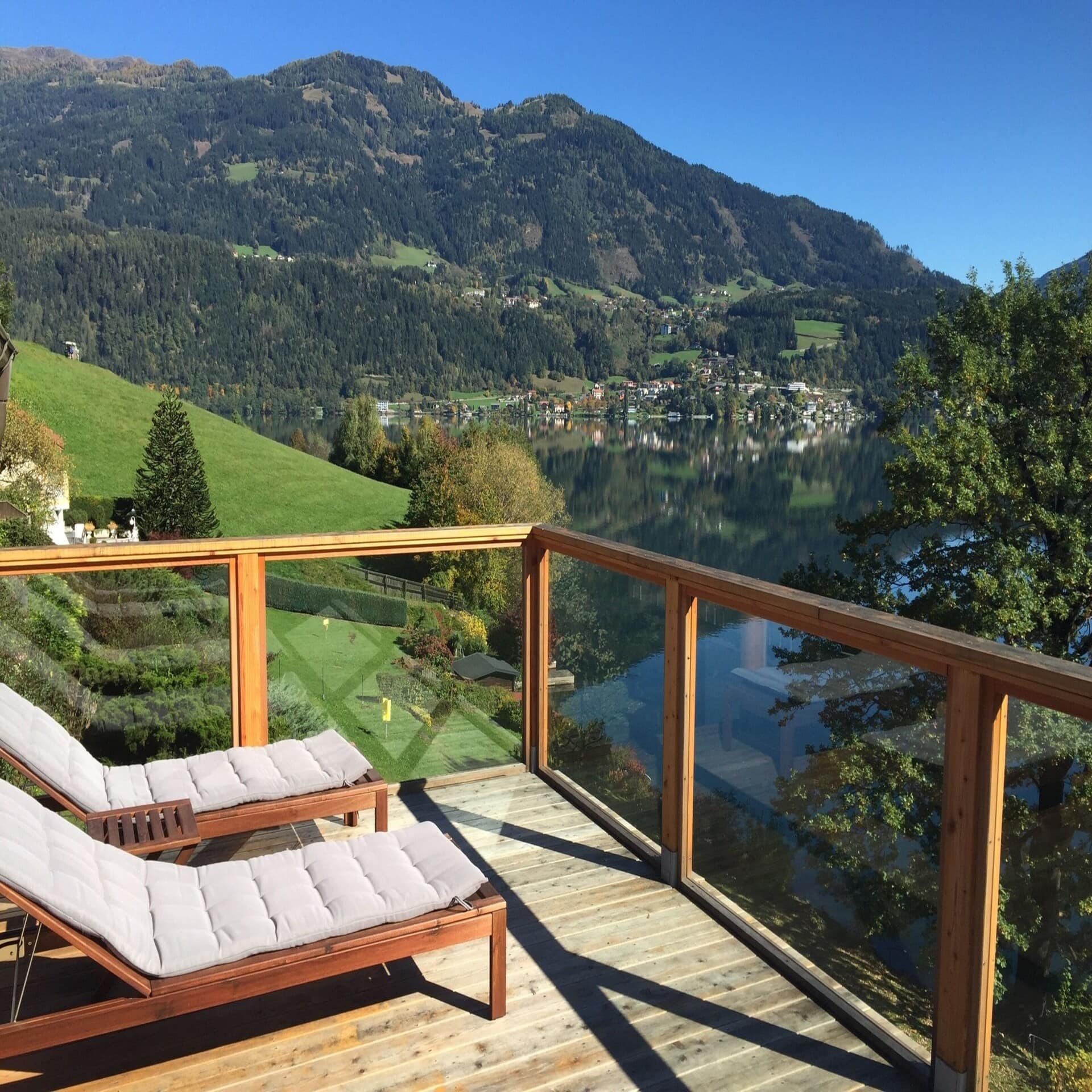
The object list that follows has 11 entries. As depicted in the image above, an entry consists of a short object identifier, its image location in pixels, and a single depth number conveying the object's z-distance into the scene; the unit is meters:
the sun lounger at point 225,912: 2.04
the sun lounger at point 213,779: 2.96
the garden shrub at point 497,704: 4.41
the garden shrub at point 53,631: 3.46
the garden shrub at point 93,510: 45.59
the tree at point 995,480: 17.97
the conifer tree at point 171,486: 44.03
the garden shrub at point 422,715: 4.19
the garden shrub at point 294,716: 3.95
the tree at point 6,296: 38.41
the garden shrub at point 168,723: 3.53
